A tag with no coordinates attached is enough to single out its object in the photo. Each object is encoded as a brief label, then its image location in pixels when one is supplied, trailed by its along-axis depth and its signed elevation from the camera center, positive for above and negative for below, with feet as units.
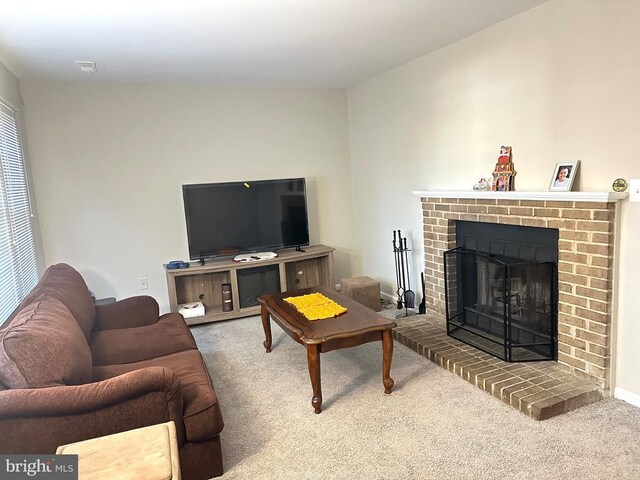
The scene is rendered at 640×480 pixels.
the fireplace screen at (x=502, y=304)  10.19 -3.07
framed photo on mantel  9.25 -0.04
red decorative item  10.78 +0.11
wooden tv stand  14.90 -2.96
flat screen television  15.39 -0.83
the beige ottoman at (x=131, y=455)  4.98 -2.91
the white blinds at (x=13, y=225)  9.99 -0.48
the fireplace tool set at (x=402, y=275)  14.85 -3.03
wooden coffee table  8.88 -2.85
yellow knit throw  10.15 -2.73
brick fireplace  8.63 -1.77
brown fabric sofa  5.84 -2.68
